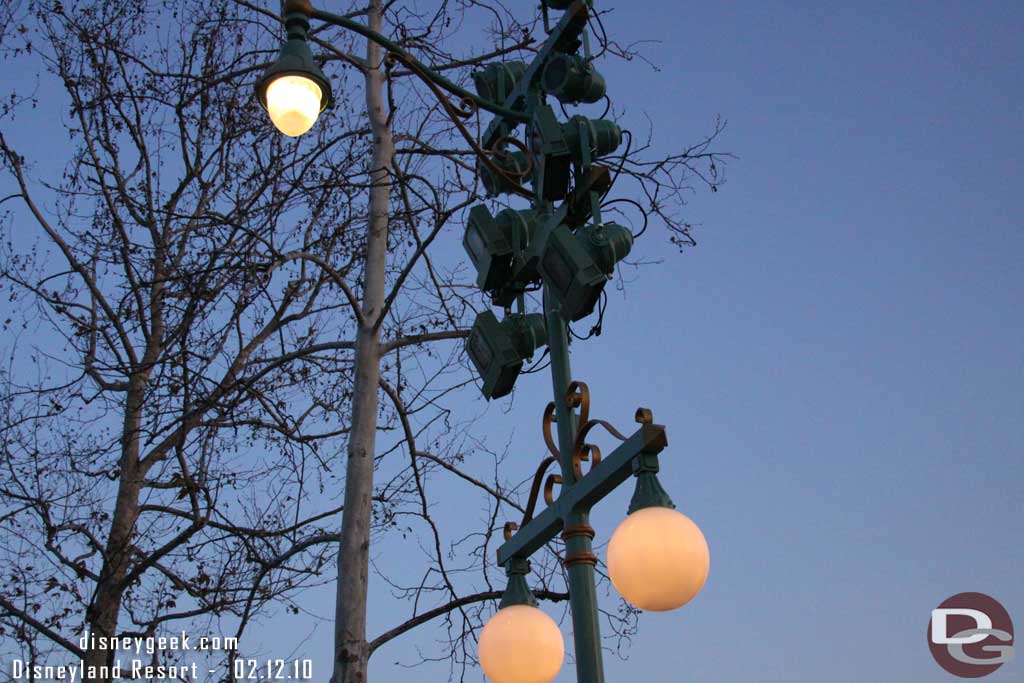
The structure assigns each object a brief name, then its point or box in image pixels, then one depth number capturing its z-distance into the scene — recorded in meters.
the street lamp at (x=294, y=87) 4.15
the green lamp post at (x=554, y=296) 2.82
